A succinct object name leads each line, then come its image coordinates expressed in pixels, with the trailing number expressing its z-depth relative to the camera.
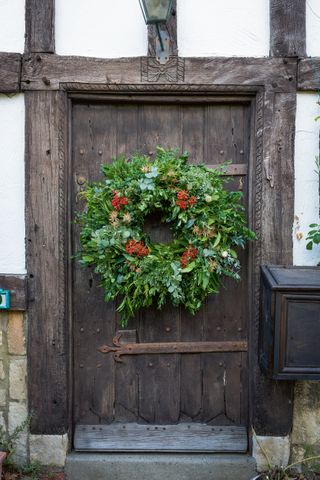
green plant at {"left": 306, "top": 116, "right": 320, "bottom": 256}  2.69
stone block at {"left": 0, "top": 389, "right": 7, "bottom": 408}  2.88
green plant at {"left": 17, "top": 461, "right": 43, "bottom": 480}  2.84
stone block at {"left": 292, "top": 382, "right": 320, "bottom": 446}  2.86
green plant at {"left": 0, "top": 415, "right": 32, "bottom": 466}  2.84
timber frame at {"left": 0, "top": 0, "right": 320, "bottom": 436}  2.74
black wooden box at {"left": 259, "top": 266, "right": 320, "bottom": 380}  2.45
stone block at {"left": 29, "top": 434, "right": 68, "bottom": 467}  2.88
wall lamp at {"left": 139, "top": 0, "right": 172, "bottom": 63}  2.43
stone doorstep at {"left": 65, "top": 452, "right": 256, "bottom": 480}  2.88
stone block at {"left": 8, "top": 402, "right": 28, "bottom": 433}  2.88
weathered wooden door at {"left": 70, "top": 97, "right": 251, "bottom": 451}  2.91
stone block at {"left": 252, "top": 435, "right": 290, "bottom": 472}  2.86
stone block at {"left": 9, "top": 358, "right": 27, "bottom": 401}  2.87
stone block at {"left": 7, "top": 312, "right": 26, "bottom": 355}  2.84
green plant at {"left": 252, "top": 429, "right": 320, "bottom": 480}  2.83
